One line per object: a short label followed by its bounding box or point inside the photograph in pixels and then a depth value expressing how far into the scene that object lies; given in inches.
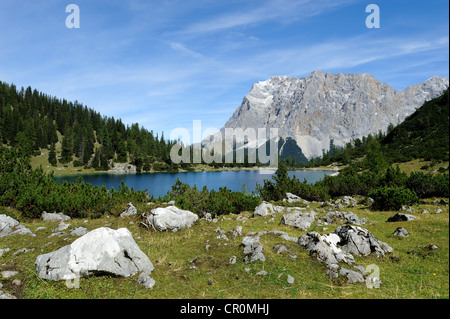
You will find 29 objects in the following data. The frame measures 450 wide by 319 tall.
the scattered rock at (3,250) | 492.4
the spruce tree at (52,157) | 5686.0
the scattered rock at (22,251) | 504.2
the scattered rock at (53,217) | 864.3
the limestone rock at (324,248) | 473.4
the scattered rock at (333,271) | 410.9
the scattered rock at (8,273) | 386.3
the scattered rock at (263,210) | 1100.3
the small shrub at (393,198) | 1073.5
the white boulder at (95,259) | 382.9
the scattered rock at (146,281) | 379.6
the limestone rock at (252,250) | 478.0
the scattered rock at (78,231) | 648.4
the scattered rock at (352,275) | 397.7
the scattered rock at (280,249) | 522.9
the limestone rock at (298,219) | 861.2
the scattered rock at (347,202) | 1344.7
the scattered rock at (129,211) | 941.8
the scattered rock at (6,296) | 315.3
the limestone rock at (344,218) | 885.8
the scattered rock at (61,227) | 711.8
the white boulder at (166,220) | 772.6
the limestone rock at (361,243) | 538.3
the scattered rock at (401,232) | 673.0
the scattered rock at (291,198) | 1450.0
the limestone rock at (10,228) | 644.9
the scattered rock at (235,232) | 692.1
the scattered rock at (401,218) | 833.8
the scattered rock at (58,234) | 637.9
